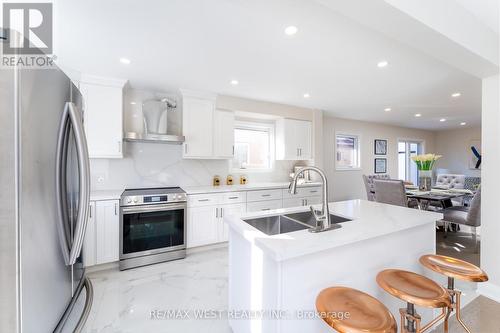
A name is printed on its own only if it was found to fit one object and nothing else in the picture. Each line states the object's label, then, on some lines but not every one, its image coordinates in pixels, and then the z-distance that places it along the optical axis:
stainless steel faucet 1.35
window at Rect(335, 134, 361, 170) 5.52
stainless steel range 2.55
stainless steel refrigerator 0.72
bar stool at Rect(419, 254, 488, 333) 1.22
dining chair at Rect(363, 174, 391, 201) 4.05
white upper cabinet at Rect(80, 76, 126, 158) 2.67
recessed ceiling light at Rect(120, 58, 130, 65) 2.29
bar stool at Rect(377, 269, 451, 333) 1.04
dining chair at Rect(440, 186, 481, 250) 2.82
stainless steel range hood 2.84
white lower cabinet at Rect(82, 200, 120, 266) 2.43
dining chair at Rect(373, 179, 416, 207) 3.22
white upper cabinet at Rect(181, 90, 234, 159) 3.26
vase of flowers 3.68
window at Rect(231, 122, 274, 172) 4.16
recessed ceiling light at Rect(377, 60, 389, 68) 2.37
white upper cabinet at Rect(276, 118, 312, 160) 4.17
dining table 3.23
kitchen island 1.08
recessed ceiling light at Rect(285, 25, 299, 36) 1.74
